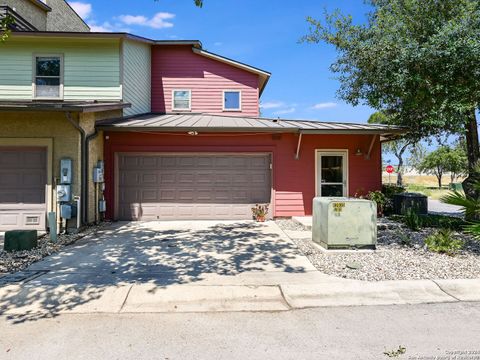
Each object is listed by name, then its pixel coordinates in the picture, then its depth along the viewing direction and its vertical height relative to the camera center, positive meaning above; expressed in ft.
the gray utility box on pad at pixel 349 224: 21.36 -2.83
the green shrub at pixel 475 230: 17.39 -2.66
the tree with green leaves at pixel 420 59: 25.14 +10.20
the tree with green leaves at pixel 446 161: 119.96 +7.57
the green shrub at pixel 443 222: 29.09 -3.84
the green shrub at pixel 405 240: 22.87 -4.22
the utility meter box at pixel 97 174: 30.60 +0.73
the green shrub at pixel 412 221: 28.02 -3.54
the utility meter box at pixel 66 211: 26.36 -2.38
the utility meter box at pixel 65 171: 27.12 +0.91
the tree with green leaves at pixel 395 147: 88.33 +10.23
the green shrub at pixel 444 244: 20.34 -4.04
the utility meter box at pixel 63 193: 26.89 -0.93
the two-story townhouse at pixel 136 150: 27.89 +3.23
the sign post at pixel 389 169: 71.41 +2.71
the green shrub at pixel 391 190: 38.29 -1.07
